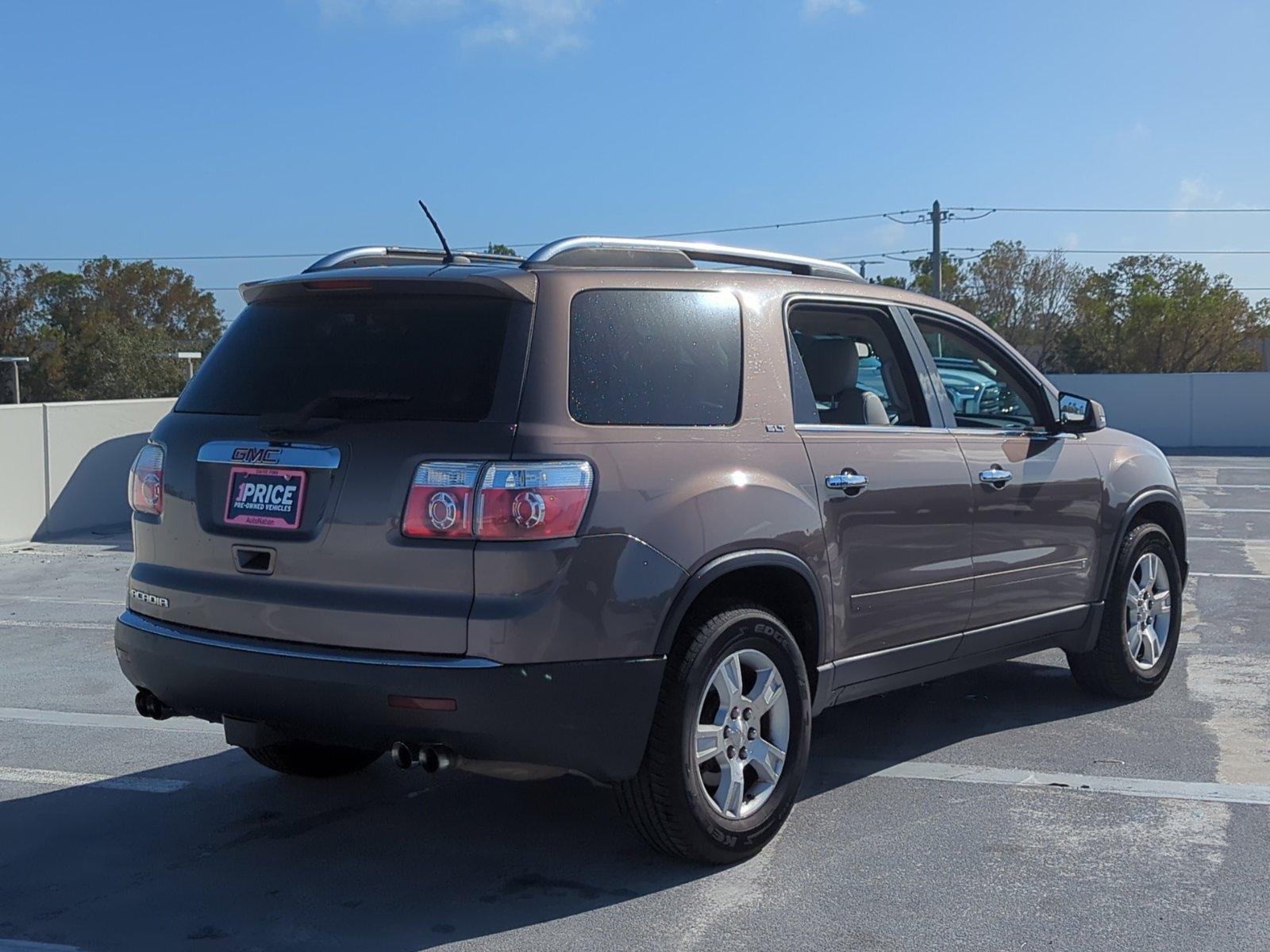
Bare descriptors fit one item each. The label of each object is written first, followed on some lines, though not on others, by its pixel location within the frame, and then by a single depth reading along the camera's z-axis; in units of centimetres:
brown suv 403
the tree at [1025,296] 7325
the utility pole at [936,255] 5209
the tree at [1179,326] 6178
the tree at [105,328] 6253
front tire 660
